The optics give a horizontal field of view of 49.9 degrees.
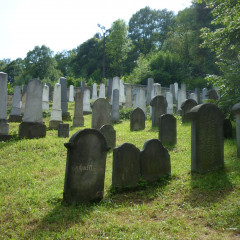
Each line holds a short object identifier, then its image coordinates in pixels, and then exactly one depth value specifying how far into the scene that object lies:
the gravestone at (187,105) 13.16
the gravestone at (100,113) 11.35
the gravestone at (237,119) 6.85
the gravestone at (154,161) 5.88
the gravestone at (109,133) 8.75
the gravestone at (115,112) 15.41
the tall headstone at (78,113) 13.59
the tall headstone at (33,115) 10.11
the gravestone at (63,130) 10.51
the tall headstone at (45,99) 17.59
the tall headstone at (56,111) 12.78
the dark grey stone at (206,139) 6.14
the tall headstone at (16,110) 14.77
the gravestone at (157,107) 12.87
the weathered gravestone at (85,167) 4.84
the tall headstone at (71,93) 27.41
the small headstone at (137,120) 12.41
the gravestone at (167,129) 9.12
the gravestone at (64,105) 15.32
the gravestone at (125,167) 5.52
